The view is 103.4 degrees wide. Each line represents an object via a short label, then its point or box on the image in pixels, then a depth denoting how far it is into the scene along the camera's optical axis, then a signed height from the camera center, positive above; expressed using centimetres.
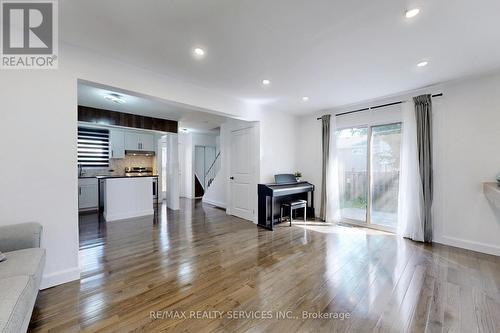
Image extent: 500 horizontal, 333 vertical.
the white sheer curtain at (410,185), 339 -35
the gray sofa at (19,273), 109 -71
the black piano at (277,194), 415 -58
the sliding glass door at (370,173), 390 -14
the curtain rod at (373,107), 333 +121
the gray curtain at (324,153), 459 +33
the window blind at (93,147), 562 +69
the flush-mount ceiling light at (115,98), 356 +136
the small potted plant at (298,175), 502 -19
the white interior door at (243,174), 464 -14
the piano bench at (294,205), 429 -84
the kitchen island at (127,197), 461 -66
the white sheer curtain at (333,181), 451 -32
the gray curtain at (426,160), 333 +10
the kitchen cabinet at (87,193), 539 -63
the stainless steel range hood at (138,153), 630 +57
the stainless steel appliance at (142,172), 663 -6
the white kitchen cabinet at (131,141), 620 +94
